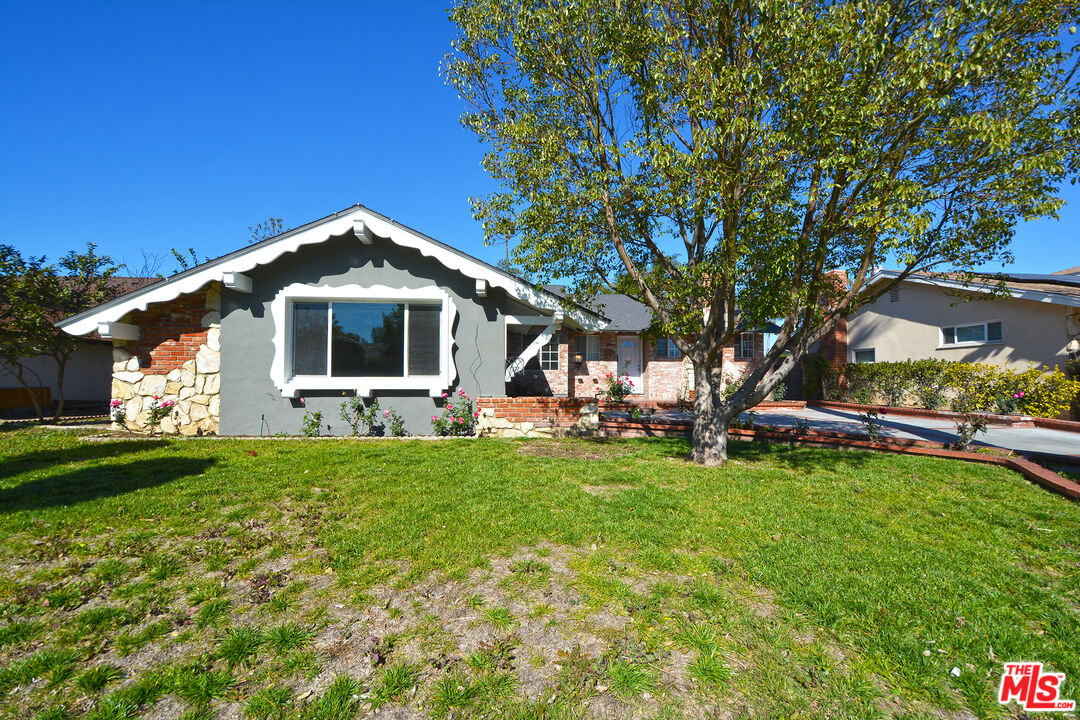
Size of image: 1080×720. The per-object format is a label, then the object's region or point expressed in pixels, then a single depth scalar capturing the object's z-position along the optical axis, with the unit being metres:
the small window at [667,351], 19.16
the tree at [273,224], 32.34
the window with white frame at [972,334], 13.48
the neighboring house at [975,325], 11.81
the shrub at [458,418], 9.12
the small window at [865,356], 17.57
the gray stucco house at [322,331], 8.87
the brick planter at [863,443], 6.03
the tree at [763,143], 5.17
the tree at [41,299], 10.45
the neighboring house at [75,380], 14.73
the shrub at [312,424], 8.81
